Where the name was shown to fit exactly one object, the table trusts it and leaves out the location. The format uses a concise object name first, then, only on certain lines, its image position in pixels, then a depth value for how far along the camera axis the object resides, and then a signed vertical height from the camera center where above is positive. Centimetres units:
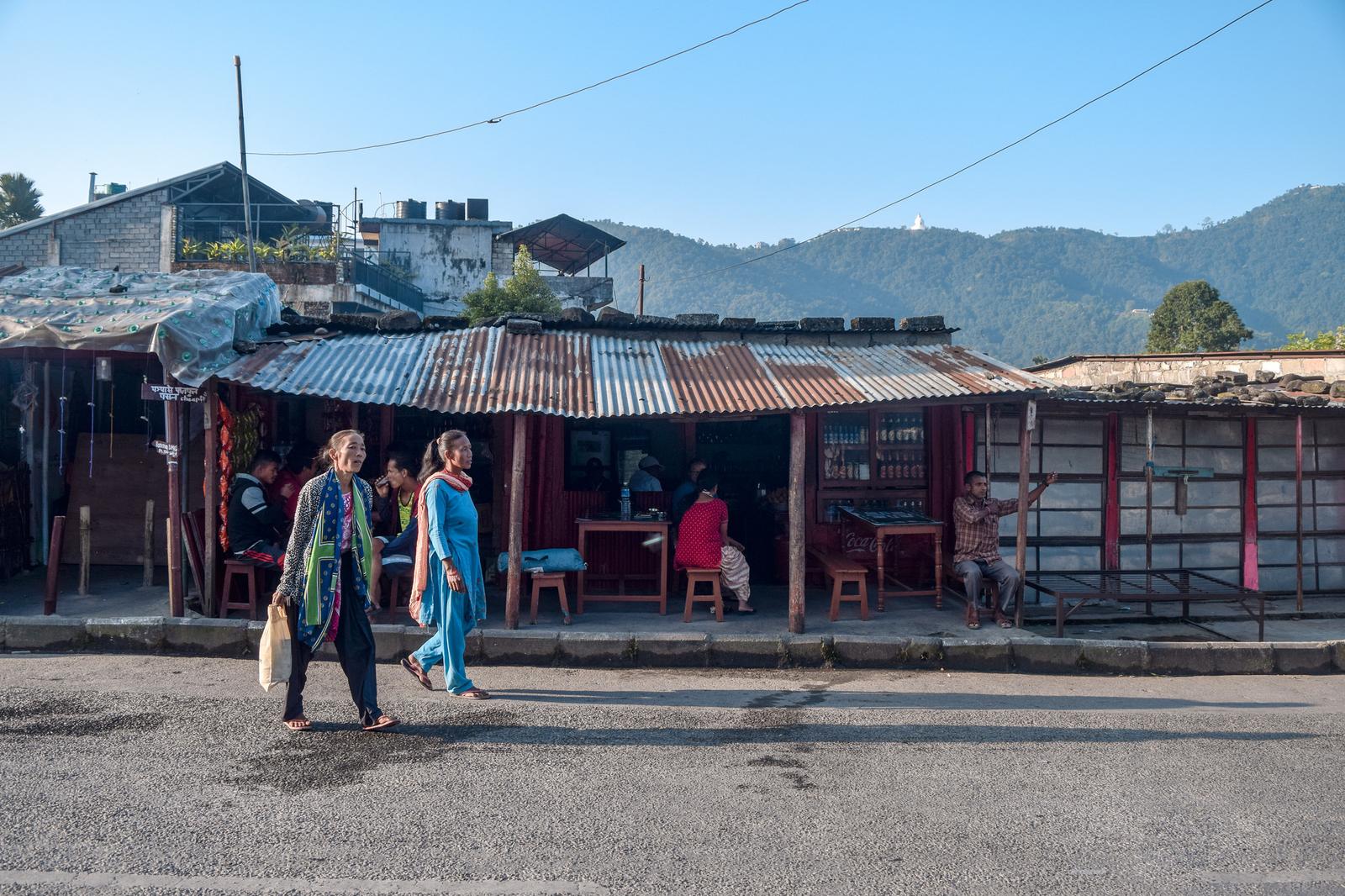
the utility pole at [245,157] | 1830 +609
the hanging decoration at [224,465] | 802 -19
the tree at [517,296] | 2422 +410
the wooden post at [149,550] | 904 -107
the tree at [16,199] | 3000 +813
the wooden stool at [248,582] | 777 -122
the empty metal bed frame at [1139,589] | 805 -149
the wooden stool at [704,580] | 841 -129
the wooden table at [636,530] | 851 -87
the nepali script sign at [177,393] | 744 +41
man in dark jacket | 772 -68
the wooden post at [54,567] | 767 -107
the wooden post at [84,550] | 872 -104
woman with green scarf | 543 -87
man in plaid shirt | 850 -83
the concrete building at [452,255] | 3272 +703
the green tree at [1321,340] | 2430 +323
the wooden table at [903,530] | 888 -80
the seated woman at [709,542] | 856 -91
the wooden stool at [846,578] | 845 -123
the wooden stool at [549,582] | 811 -123
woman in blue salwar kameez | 594 -78
